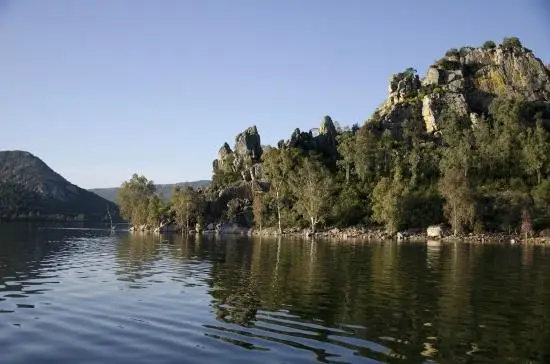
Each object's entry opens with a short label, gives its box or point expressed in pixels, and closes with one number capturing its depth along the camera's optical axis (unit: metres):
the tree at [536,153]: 137.40
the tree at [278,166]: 153.25
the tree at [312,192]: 131.75
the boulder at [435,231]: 115.31
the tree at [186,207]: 162.00
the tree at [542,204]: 114.72
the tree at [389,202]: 121.19
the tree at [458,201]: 115.56
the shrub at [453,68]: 198.31
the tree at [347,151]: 162.25
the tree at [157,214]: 172.75
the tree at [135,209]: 182.00
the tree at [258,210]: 147.38
